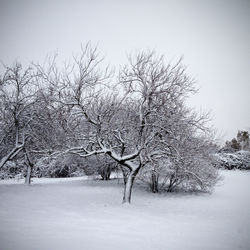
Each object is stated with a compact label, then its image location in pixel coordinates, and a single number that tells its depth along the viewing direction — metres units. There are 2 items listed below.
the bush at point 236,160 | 22.96
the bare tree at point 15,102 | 11.63
